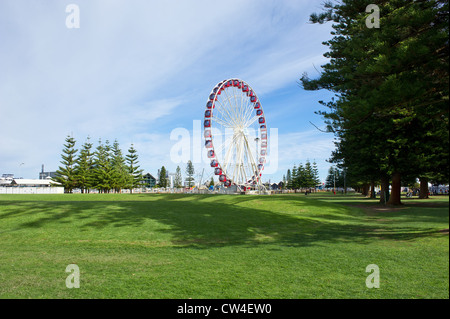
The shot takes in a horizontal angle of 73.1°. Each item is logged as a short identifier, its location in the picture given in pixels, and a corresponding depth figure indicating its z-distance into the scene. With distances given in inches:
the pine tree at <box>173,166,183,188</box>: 4008.4
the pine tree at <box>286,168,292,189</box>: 3910.9
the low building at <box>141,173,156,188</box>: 4940.9
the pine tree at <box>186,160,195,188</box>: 3954.2
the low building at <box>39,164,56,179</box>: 5485.7
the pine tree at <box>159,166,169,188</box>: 3892.7
